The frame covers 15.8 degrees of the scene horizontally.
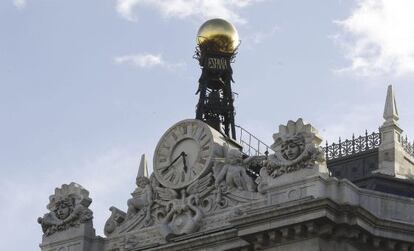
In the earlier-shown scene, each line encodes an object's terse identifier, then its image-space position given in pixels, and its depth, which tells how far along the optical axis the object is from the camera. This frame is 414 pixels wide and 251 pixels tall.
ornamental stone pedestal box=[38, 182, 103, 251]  65.06
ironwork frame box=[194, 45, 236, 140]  73.44
